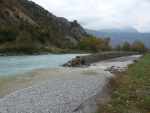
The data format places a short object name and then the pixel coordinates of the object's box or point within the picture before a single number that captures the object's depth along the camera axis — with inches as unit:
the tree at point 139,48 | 3499.6
